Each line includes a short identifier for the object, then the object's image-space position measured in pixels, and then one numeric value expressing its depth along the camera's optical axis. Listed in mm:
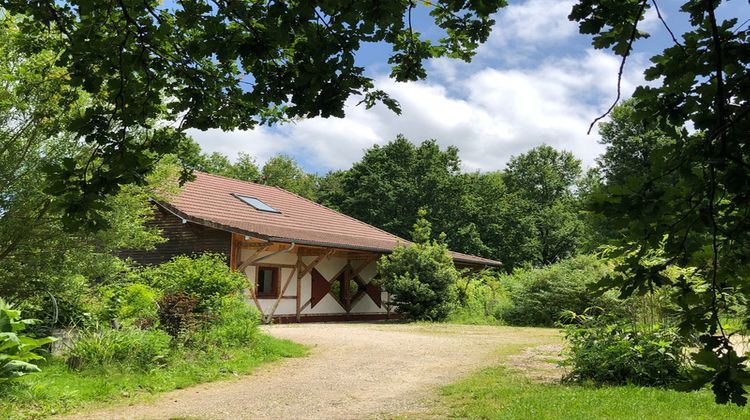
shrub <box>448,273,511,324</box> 17156
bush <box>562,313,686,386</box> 6344
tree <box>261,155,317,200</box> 43906
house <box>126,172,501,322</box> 15094
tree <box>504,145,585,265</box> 37781
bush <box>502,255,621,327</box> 16062
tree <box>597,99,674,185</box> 27672
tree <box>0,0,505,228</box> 3037
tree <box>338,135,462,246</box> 36844
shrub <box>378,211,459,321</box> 16406
